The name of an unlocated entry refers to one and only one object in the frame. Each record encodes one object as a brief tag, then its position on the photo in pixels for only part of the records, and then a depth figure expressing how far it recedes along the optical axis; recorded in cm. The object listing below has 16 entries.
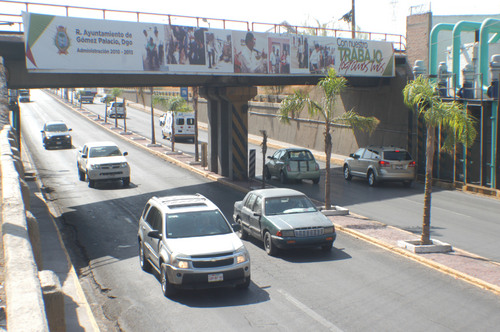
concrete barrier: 412
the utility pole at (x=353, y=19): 4684
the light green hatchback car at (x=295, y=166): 2766
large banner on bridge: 2062
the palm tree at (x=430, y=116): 1479
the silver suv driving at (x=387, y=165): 2645
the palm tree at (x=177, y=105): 4325
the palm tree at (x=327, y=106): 1988
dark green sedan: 1440
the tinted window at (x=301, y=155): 2797
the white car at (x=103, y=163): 2697
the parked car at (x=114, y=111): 6372
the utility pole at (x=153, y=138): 4368
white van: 4656
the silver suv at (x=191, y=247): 1119
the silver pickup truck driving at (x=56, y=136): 4290
